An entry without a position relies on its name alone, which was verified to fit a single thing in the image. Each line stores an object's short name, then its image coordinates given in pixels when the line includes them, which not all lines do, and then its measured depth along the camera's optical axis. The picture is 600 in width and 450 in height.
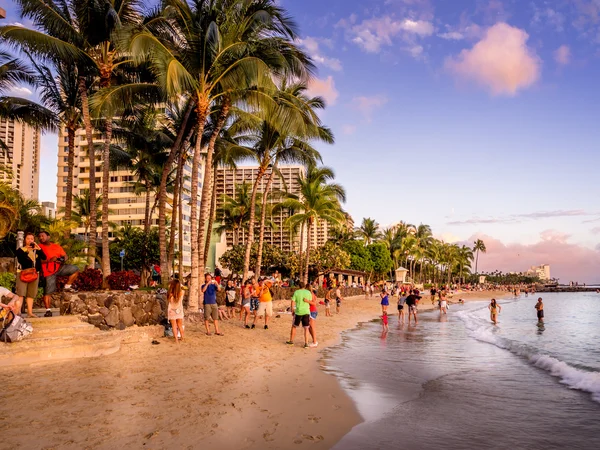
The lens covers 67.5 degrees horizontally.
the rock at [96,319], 9.94
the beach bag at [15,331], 7.41
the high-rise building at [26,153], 116.44
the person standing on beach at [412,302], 24.11
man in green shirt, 11.48
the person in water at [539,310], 25.89
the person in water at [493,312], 25.49
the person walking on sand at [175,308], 10.54
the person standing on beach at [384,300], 21.05
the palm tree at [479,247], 148.50
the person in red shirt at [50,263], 9.36
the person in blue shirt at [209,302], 11.97
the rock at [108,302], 10.23
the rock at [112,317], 10.23
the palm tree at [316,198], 34.81
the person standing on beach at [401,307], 24.66
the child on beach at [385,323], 19.02
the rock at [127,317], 10.63
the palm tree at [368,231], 79.69
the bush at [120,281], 14.20
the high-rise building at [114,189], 74.44
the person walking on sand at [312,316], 11.93
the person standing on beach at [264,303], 14.70
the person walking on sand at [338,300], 27.78
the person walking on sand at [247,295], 15.27
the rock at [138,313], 11.08
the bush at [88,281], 13.34
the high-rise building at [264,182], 102.12
